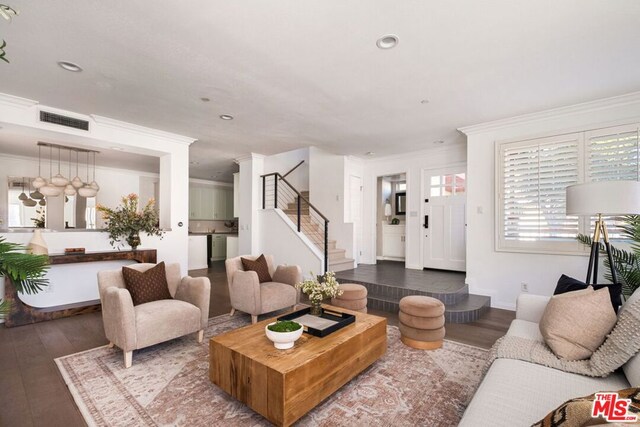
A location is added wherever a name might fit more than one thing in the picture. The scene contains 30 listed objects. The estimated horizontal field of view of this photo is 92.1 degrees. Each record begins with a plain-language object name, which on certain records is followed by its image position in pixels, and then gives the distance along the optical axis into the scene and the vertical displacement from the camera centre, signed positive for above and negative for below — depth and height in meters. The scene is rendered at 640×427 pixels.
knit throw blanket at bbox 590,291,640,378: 1.52 -0.65
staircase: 5.97 -0.41
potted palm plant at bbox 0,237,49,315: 1.17 -0.19
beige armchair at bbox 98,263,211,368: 2.64 -0.91
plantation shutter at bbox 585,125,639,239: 3.66 +0.73
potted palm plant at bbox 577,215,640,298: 2.94 -0.48
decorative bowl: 2.07 -0.82
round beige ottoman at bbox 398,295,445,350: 2.98 -1.05
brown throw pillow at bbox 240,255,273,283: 4.13 -0.69
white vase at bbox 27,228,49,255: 3.96 -0.36
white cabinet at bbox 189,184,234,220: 9.58 +0.43
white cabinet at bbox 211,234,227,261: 9.47 -0.98
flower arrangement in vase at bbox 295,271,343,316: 2.70 -0.65
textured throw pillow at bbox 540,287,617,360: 1.76 -0.64
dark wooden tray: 2.37 -0.90
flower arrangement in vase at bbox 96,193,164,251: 4.57 -0.11
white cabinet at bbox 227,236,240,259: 8.74 -0.87
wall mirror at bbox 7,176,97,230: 6.49 +0.15
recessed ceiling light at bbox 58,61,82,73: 2.93 +1.45
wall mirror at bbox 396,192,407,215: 7.88 +0.33
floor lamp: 2.50 +0.15
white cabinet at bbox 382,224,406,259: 7.59 -0.64
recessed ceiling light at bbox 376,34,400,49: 2.50 +1.45
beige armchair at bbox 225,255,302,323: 3.70 -0.93
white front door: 5.97 -0.07
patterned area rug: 1.98 -1.30
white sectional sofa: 1.30 -0.85
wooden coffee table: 1.81 -1.00
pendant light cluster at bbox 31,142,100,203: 5.23 +0.54
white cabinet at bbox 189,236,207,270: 7.87 -0.94
